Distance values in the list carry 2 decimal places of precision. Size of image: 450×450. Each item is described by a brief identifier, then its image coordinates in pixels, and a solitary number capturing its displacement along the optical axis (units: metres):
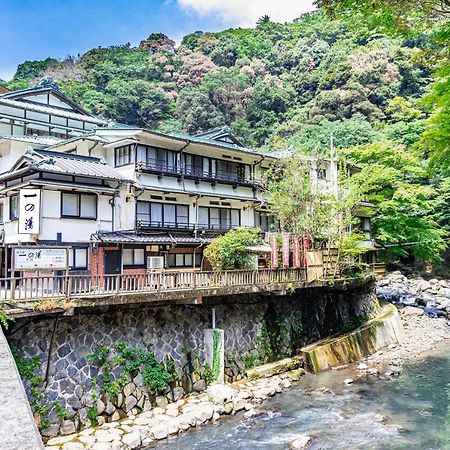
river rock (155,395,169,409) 16.34
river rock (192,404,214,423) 15.51
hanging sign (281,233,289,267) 23.05
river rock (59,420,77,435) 13.82
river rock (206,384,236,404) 16.78
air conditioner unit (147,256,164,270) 23.84
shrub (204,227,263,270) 21.48
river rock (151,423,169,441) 14.21
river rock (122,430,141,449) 13.43
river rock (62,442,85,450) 12.76
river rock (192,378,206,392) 17.77
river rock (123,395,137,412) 15.42
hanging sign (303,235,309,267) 23.81
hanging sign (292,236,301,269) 23.33
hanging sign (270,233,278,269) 22.47
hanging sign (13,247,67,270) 14.02
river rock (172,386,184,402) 16.95
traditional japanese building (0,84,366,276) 20.61
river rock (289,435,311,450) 13.59
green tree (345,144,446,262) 37.47
